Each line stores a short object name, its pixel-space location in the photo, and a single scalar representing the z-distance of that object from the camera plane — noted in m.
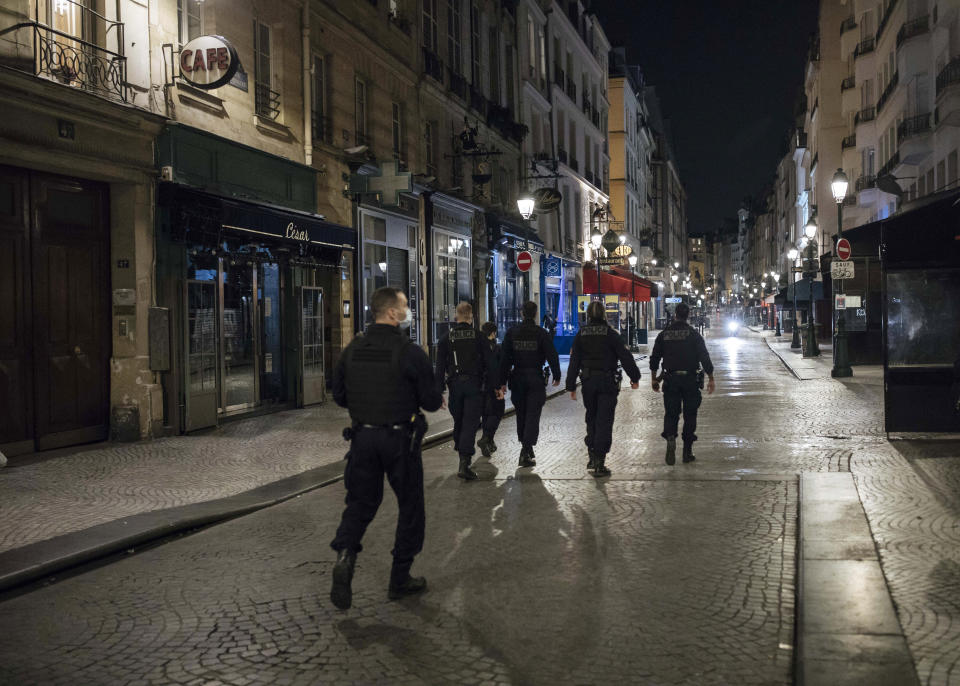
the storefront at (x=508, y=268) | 28.73
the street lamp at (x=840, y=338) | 22.42
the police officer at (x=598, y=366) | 9.95
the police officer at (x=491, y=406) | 10.33
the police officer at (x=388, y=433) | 5.40
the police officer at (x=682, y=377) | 10.37
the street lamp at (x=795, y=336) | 39.62
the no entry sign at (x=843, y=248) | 22.91
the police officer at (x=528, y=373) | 10.31
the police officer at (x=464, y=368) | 10.03
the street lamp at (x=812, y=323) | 31.50
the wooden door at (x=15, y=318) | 10.65
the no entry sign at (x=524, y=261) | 26.88
